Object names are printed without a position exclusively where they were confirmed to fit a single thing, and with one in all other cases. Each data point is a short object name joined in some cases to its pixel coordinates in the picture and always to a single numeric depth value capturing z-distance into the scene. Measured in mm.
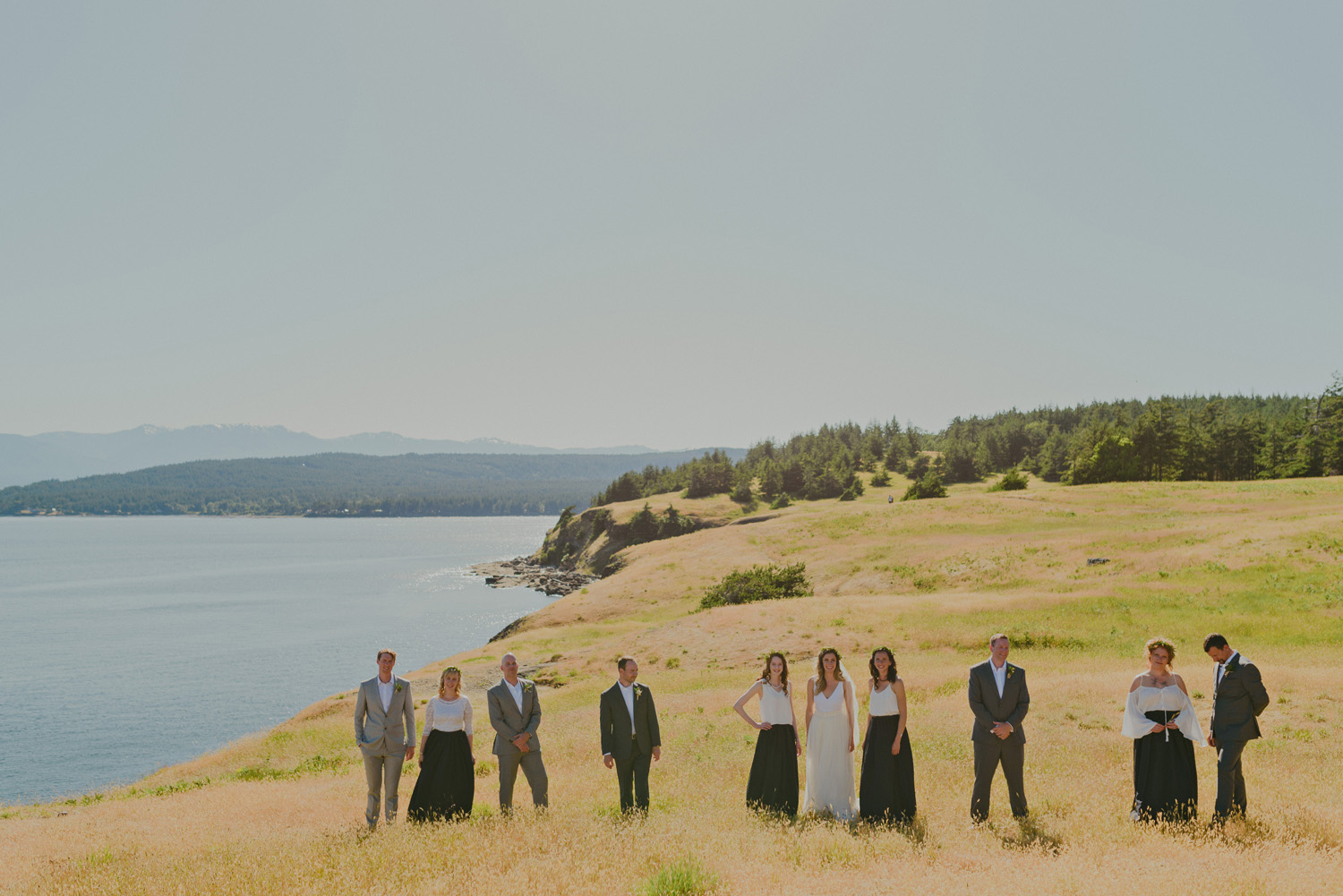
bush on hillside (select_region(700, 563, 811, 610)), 51344
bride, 11594
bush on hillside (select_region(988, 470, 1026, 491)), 88669
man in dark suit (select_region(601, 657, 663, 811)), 11922
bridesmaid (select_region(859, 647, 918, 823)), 11164
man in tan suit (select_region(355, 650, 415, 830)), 12352
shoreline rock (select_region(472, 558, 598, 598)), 104812
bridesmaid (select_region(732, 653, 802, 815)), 11781
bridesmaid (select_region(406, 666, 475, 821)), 11797
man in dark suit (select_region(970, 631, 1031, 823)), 11211
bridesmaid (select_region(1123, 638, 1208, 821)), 10531
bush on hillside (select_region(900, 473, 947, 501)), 97812
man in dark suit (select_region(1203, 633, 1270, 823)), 10203
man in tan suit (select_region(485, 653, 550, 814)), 11914
